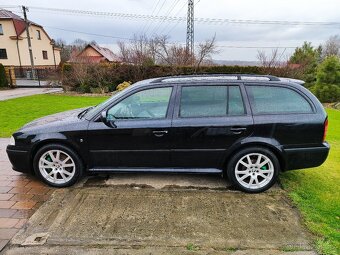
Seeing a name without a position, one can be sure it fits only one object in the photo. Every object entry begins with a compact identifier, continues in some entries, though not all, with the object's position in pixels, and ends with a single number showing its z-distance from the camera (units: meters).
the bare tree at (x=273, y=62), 17.39
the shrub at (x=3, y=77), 22.11
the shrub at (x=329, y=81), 17.55
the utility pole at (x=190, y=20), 30.61
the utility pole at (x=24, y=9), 28.76
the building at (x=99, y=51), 37.62
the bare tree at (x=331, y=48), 41.97
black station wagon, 3.78
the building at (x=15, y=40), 35.19
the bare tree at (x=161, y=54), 18.13
